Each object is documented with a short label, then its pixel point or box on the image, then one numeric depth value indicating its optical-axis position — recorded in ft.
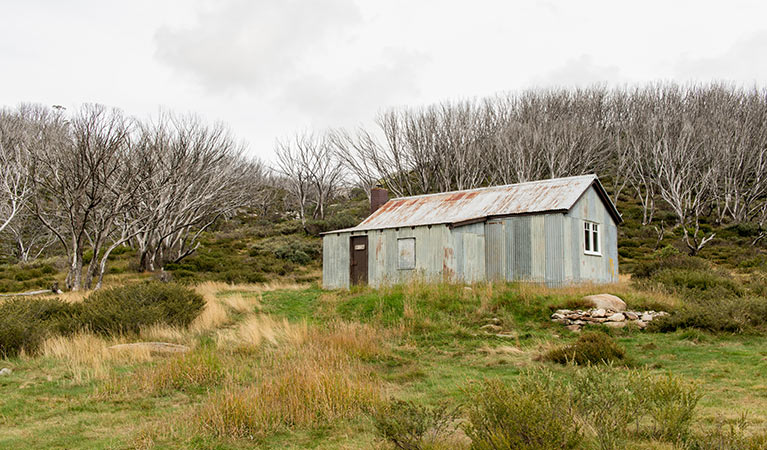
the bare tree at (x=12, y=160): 82.89
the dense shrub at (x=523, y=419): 14.15
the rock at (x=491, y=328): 42.54
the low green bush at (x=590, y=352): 30.99
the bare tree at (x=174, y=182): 87.10
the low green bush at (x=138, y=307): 39.17
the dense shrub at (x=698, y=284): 51.39
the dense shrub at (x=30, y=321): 32.76
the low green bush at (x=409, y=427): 15.89
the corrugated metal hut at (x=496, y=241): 65.77
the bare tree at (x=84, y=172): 74.23
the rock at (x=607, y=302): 45.50
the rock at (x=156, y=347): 32.83
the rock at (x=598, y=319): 43.69
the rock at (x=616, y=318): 43.50
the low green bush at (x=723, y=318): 39.09
